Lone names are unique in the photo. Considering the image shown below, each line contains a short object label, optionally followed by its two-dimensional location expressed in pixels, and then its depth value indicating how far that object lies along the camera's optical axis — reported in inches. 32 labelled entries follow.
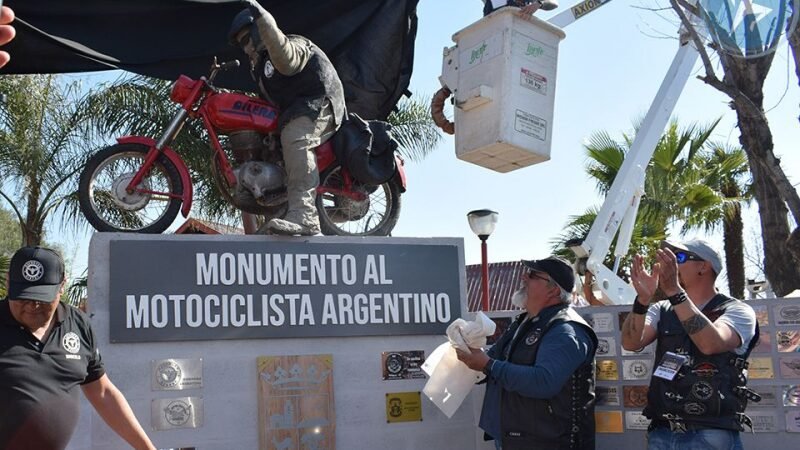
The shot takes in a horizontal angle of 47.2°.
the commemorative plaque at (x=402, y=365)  238.1
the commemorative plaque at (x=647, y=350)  218.5
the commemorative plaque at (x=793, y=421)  198.1
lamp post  457.4
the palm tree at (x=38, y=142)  583.8
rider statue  240.5
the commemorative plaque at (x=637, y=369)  218.5
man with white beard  183.3
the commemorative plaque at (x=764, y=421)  200.1
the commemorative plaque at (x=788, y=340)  199.6
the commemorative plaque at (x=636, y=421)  218.4
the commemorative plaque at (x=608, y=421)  222.8
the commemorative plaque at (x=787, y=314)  200.7
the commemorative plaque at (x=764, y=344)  201.5
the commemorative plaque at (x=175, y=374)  216.2
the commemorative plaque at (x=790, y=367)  198.8
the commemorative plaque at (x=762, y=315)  202.3
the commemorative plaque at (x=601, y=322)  225.9
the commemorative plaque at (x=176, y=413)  213.8
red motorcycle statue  244.1
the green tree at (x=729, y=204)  664.4
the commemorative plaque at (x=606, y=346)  224.2
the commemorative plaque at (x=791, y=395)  198.5
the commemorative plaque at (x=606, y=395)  223.0
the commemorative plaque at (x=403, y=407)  235.9
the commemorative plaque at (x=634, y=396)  218.8
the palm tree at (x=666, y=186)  628.4
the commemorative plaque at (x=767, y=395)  200.7
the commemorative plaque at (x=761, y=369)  201.2
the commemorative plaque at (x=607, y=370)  223.1
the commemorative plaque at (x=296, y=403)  221.8
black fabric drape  265.7
